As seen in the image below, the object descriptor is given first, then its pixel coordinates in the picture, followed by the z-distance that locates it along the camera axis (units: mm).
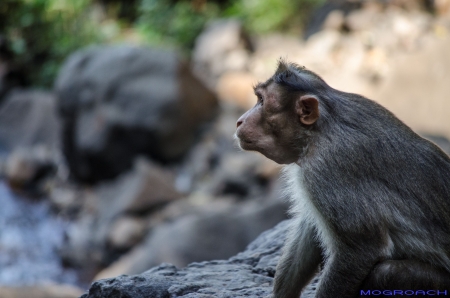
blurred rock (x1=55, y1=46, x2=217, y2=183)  16000
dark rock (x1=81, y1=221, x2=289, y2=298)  4324
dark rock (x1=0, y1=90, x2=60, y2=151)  19625
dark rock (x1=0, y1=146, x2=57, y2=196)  17375
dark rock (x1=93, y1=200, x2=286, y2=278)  9711
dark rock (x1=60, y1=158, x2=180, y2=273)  13555
